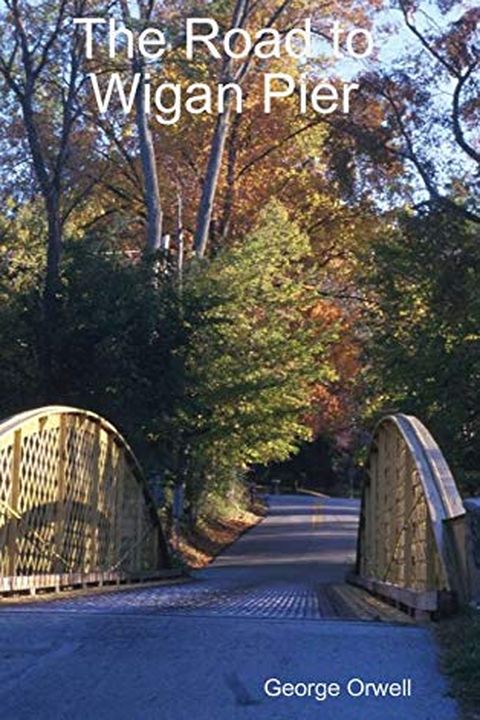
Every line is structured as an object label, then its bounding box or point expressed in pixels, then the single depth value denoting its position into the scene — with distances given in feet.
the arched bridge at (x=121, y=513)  32.42
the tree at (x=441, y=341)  82.94
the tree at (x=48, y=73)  75.82
